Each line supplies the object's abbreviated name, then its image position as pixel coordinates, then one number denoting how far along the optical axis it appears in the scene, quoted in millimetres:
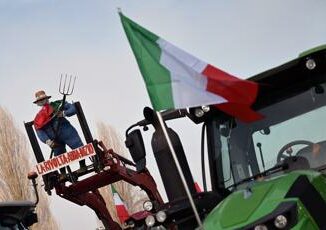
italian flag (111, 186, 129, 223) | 22101
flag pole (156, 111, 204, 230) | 7173
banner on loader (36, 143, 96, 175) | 14156
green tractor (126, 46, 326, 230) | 7638
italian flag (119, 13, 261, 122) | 7672
